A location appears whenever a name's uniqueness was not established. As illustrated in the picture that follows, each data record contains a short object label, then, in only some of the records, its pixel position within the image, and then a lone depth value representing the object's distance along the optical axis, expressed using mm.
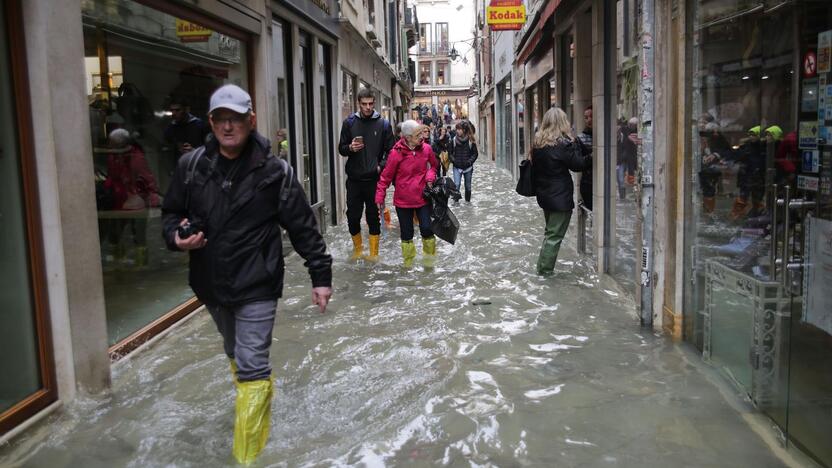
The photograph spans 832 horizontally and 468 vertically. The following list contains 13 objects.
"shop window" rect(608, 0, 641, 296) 6977
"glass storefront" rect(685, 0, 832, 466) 3449
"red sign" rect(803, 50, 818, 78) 3412
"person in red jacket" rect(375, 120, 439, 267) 8703
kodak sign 17469
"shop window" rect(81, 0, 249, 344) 5906
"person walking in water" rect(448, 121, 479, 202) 15883
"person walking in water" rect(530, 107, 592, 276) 7789
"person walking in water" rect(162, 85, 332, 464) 3623
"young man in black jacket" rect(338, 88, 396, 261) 9367
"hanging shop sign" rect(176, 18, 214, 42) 7062
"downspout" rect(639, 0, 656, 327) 5598
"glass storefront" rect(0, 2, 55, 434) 4113
